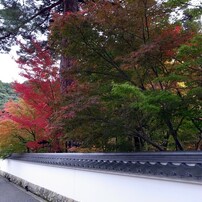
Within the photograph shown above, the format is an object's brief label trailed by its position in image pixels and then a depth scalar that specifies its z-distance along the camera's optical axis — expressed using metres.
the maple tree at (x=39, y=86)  11.71
